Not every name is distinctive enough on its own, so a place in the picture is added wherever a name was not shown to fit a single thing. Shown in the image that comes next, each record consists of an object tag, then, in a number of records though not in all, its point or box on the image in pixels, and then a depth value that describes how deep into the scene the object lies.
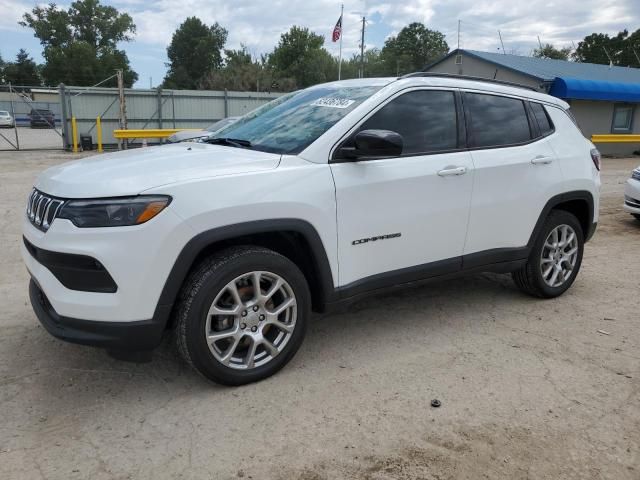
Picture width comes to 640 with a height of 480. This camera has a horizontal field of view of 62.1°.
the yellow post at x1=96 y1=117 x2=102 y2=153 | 19.75
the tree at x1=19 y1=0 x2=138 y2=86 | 73.81
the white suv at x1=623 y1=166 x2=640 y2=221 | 7.98
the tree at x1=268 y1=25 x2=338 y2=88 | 68.50
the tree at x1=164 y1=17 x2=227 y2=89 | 85.25
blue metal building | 20.77
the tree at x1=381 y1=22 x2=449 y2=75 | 83.12
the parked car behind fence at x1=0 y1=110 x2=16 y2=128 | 35.15
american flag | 33.01
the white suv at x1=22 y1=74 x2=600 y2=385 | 2.72
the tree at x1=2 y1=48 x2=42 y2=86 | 75.94
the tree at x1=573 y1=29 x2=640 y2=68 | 64.86
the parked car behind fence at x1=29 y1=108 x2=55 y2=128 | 33.56
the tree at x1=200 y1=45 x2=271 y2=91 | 53.97
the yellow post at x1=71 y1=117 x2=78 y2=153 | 19.73
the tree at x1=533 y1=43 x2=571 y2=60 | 61.97
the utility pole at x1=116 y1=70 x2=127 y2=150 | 20.00
